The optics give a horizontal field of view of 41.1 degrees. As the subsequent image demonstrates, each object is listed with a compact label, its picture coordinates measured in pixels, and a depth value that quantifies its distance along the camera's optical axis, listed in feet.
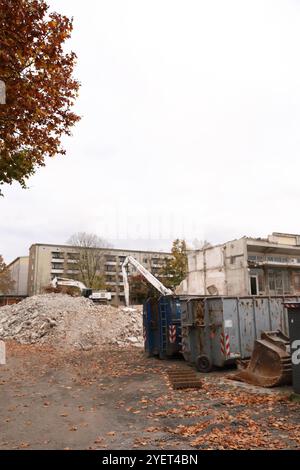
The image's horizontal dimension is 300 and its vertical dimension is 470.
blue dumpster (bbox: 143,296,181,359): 54.44
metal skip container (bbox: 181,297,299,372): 44.55
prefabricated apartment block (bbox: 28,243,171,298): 264.31
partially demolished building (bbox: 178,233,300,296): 127.44
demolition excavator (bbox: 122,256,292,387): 35.65
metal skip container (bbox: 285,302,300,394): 31.18
